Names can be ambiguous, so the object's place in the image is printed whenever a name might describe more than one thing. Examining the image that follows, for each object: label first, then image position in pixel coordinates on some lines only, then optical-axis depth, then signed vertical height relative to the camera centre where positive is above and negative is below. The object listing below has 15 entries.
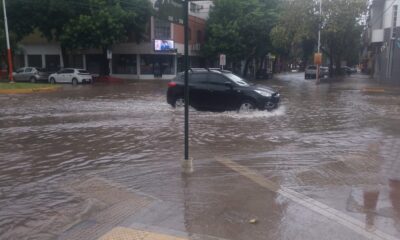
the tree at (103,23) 40.19 +2.77
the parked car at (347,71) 71.62 -2.59
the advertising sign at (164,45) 45.41 +0.92
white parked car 38.81 -1.94
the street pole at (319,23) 41.50 +3.02
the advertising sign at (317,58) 42.60 -0.33
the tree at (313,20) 41.34 +3.31
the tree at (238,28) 48.09 +2.82
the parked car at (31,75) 40.75 -1.93
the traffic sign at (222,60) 36.44 -0.47
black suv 15.49 -1.36
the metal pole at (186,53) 7.12 +0.01
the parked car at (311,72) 55.25 -2.25
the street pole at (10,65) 31.82 -0.82
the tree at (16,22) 40.56 +2.92
